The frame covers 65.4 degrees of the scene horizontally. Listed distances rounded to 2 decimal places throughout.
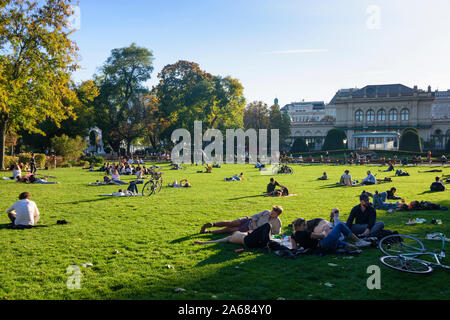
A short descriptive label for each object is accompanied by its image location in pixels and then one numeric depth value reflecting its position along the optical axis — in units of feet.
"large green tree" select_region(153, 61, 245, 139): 181.78
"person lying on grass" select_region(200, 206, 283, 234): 29.27
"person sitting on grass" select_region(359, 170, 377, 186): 71.82
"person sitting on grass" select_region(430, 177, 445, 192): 58.23
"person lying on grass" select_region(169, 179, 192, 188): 68.32
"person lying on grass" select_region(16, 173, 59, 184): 73.41
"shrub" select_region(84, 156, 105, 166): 142.72
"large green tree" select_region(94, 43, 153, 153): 193.57
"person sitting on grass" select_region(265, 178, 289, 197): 55.11
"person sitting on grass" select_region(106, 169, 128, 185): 71.51
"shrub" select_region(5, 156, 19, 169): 107.65
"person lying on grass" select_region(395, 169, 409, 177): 92.12
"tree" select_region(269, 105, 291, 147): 275.39
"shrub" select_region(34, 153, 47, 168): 118.53
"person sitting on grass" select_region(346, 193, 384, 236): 28.81
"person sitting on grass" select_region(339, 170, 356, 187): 69.87
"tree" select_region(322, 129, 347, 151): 217.77
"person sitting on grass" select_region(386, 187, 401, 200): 50.40
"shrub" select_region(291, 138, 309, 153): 228.02
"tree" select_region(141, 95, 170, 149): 197.86
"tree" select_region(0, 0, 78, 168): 95.25
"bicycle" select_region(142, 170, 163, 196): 58.13
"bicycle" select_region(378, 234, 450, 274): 21.62
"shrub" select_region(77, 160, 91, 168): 137.69
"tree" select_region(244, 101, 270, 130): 282.97
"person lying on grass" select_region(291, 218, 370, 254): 25.40
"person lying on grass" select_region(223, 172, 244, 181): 82.28
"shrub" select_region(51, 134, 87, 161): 135.85
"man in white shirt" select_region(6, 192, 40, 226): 33.14
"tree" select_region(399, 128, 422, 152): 196.65
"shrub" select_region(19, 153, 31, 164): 114.82
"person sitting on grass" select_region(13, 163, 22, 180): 76.56
